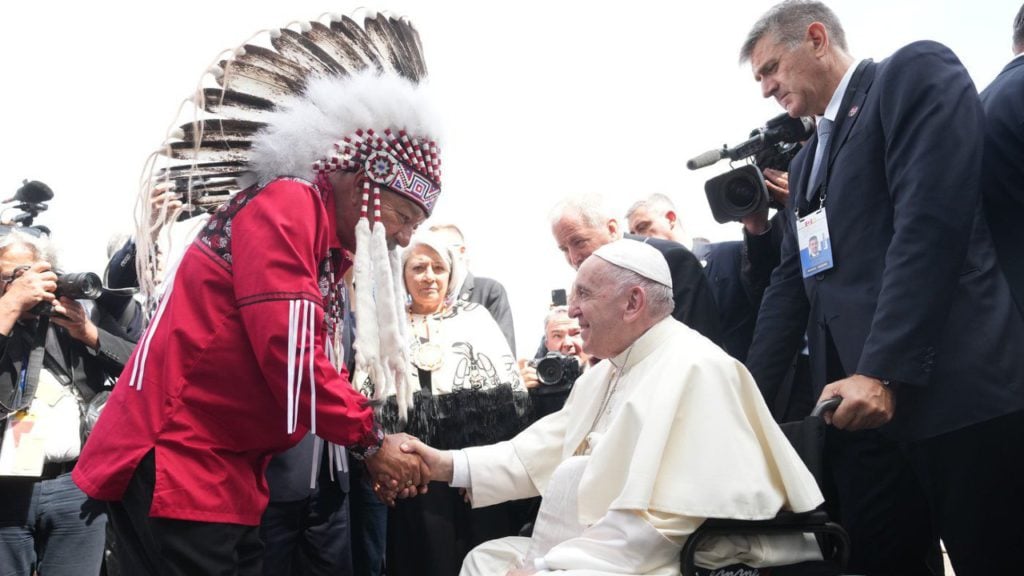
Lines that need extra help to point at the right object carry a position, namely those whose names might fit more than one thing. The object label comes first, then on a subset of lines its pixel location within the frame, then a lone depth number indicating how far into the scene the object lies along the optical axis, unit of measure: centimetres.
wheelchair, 217
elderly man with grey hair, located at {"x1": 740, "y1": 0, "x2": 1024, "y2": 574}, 225
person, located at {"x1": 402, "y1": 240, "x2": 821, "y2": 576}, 226
